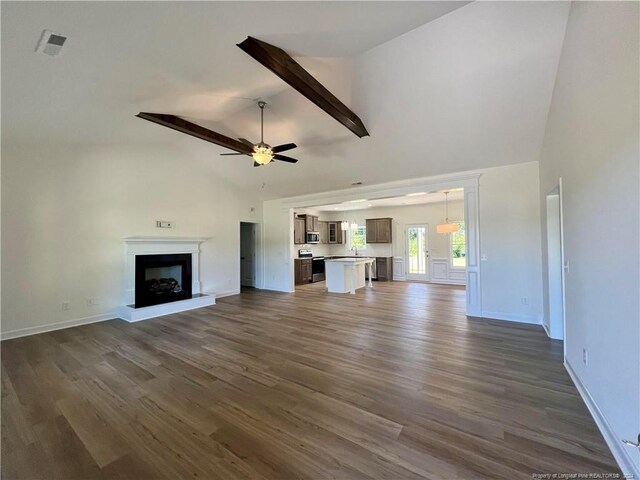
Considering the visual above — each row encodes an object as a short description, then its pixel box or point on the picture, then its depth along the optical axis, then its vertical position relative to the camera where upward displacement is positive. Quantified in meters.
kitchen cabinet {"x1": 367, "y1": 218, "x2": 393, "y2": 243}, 10.27 +0.59
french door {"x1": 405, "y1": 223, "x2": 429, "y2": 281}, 9.80 -0.24
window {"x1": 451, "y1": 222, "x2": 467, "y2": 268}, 9.06 -0.16
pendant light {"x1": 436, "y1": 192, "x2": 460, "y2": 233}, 7.94 +0.51
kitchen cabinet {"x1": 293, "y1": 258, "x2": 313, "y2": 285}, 9.52 -0.90
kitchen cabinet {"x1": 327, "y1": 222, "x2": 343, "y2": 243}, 11.55 +0.54
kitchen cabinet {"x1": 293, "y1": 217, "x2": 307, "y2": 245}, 9.80 +0.54
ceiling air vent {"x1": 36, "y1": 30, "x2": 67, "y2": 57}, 2.24 +1.80
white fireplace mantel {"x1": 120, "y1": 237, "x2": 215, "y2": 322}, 5.17 -0.42
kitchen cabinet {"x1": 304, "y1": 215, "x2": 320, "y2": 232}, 10.22 +0.87
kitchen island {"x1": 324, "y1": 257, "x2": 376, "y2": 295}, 7.62 -0.87
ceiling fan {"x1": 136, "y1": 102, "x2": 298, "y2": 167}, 3.78 +1.73
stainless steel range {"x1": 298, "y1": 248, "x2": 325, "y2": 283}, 10.11 -0.75
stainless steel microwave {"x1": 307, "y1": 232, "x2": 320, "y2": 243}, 10.26 +0.33
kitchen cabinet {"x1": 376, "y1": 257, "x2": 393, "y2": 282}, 10.22 -0.89
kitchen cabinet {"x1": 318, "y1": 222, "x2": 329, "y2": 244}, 11.35 +0.58
